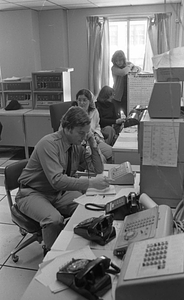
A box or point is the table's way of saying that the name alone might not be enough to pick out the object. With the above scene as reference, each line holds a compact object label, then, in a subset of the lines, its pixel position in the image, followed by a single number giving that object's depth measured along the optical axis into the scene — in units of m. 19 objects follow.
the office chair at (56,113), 3.25
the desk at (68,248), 0.94
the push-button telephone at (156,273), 0.77
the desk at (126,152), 2.52
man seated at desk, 1.73
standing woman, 3.93
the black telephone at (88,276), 0.92
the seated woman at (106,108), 3.59
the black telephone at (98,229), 1.20
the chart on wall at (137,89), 3.96
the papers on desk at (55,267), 0.99
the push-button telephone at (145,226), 1.05
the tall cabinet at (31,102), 4.12
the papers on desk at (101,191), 1.66
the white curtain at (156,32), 4.11
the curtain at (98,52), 4.38
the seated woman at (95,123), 2.89
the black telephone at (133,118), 2.28
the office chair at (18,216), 1.82
